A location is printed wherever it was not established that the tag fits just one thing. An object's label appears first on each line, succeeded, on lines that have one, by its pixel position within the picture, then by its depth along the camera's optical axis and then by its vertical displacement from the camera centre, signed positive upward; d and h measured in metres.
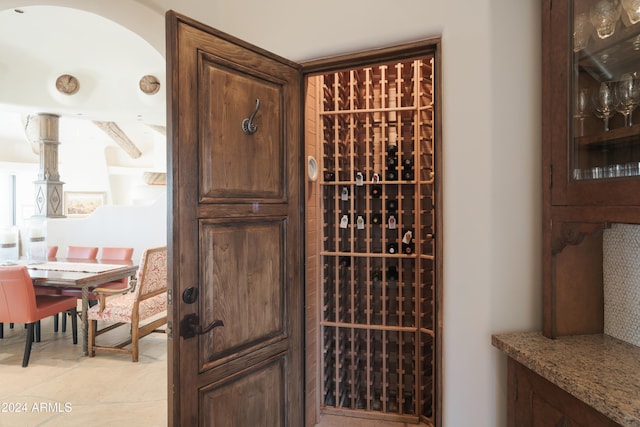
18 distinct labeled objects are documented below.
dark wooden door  1.29 -0.09
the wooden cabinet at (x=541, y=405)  1.04 -0.64
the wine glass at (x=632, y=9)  1.06 +0.59
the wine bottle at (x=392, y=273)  2.55 -0.46
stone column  5.56 +0.63
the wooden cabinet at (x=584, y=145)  1.08 +0.20
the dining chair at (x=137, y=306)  3.26 -0.89
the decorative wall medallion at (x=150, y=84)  5.11 +1.81
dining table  3.29 -0.62
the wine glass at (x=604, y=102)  1.15 +0.34
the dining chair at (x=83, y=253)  4.76 -0.56
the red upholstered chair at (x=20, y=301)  3.08 -0.79
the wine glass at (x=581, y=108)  1.20 +0.34
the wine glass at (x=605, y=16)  1.13 +0.62
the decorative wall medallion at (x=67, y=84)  5.12 +1.82
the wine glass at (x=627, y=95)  1.09 +0.35
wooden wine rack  2.46 -0.24
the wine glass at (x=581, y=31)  1.20 +0.60
